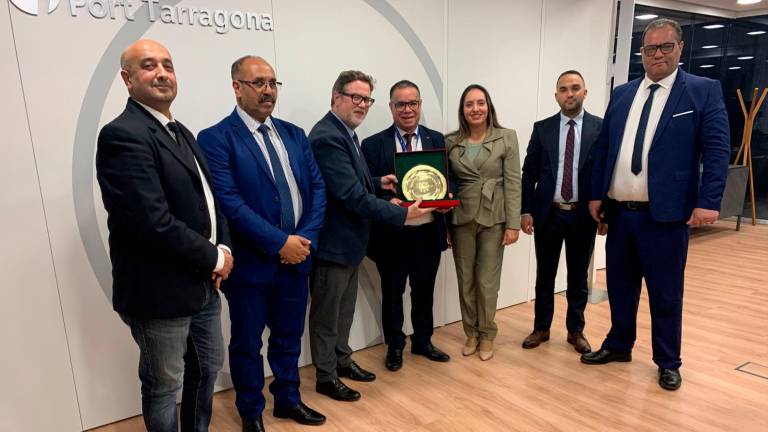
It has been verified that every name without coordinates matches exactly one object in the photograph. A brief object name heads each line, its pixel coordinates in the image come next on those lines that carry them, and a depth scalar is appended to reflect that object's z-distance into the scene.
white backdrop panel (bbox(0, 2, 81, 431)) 2.19
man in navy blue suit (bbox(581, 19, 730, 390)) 2.53
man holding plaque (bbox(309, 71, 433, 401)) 2.51
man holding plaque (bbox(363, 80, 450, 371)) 2.88
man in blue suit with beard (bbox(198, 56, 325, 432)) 2.14
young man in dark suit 3.06
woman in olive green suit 2.95
